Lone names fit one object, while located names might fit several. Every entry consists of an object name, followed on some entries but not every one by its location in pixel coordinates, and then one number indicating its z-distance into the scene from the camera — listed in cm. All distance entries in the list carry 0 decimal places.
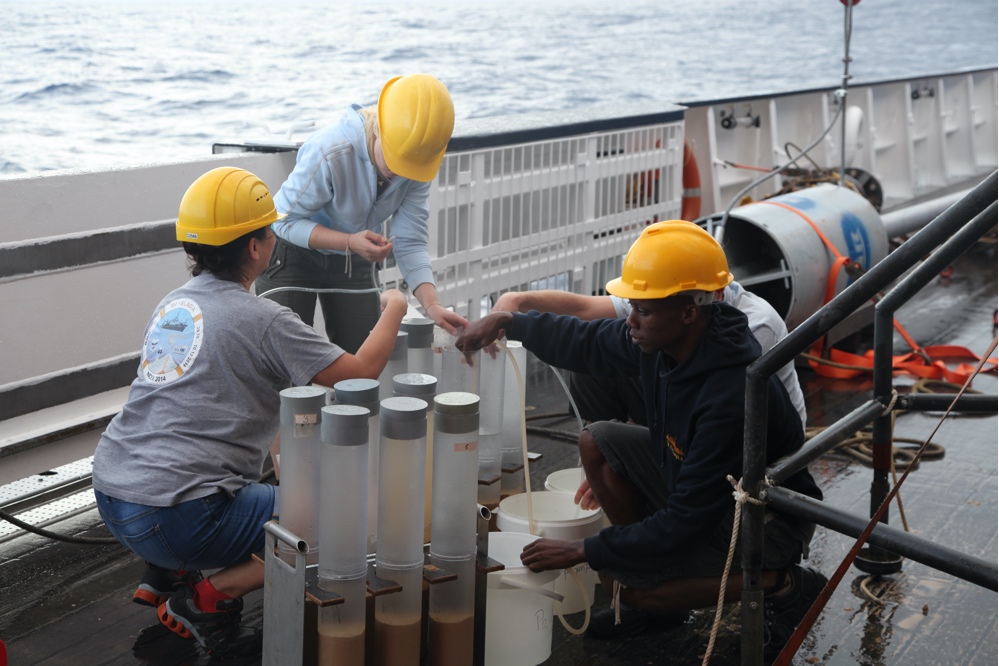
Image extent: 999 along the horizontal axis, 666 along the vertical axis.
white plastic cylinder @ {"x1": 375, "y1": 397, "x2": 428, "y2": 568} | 242
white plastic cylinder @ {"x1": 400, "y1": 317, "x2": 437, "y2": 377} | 313
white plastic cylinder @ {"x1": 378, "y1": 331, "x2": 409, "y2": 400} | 309
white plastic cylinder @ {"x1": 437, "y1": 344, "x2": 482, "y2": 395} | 319
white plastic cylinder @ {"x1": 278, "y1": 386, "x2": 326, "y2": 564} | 243
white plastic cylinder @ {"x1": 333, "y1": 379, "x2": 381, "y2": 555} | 254
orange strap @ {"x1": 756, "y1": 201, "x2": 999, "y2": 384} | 570
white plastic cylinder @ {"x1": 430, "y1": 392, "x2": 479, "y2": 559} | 252
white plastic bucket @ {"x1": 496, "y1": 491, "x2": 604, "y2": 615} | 298
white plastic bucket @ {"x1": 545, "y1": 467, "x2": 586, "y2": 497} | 350
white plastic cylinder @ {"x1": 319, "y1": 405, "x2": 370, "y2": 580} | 234
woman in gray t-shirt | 262
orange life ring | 747
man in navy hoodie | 255
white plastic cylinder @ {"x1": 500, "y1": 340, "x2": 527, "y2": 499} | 336
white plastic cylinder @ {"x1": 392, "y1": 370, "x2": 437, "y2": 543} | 269
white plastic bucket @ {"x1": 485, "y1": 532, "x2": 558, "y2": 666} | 272
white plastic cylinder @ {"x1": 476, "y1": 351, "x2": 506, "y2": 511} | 317
